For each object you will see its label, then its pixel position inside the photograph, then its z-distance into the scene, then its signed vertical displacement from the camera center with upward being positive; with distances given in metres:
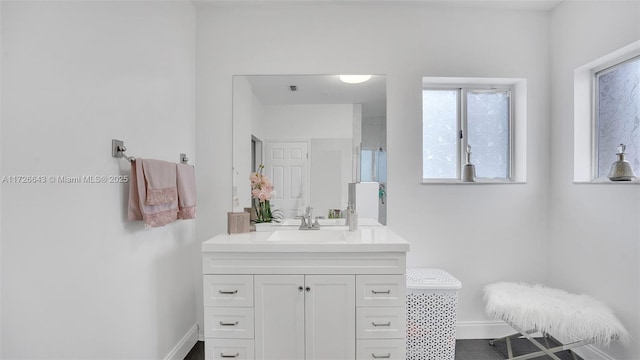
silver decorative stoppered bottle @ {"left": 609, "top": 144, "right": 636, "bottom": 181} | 1.76 +0.05
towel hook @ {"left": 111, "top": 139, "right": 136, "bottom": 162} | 1.44 +0.14
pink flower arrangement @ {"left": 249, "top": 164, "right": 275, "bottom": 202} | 2.21 -0.05
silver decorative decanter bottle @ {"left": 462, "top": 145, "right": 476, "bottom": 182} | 2.32 +0.04
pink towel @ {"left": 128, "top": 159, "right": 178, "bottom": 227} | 1.49 -0.07
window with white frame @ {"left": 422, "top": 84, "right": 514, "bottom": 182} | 2.43 +0.36
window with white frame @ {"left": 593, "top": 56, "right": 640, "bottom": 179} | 1.84 +0.40
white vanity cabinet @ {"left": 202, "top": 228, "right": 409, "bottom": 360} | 1.66 -0.66
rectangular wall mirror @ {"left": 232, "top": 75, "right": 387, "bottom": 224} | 2.21 +0.29
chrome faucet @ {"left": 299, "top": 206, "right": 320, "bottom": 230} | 2.20 -0.31
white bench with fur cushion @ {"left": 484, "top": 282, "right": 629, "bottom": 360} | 1.67 -0.77
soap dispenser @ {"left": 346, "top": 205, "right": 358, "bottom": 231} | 2.11 -0.28
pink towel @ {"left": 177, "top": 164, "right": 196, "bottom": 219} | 1.84 -0.09
